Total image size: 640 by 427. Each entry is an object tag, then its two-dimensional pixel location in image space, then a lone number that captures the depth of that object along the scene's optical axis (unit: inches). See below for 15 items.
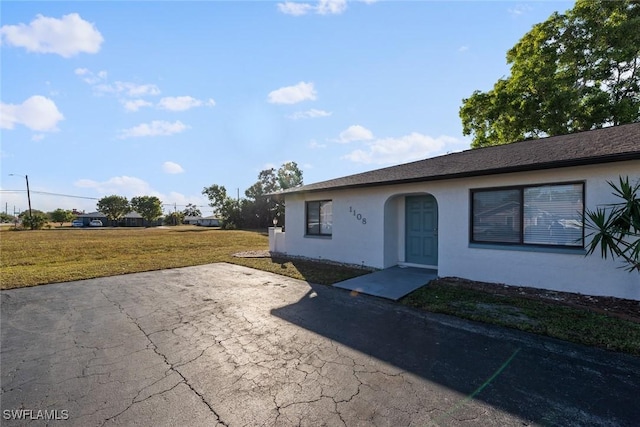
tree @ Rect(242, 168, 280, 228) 1686.1
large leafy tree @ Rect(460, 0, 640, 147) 503.5
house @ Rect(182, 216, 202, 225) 3465.1
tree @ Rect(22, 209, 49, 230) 1619.1
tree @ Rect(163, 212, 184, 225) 2989.7
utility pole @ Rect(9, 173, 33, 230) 1615.7
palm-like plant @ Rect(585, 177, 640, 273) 179.9
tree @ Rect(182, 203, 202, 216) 3720.5
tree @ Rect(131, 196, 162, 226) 2746.1
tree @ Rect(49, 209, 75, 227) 2669.8
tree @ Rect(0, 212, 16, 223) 3998.5
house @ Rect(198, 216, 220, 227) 3260.3
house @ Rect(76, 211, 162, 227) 2734.0
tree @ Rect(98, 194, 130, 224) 2785.4
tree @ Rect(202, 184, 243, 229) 1726.1
